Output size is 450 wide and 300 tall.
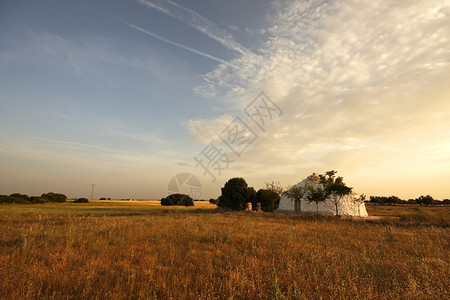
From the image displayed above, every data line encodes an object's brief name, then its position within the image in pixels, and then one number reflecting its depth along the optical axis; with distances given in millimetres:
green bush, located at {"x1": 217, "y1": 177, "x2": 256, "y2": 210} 38438
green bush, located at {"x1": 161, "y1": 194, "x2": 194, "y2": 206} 59122
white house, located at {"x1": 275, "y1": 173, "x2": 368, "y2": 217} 33781
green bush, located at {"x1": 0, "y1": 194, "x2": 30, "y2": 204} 43719
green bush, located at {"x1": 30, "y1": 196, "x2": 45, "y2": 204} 47453
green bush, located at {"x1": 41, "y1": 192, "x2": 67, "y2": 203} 51456
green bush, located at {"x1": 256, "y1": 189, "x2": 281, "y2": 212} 42719
